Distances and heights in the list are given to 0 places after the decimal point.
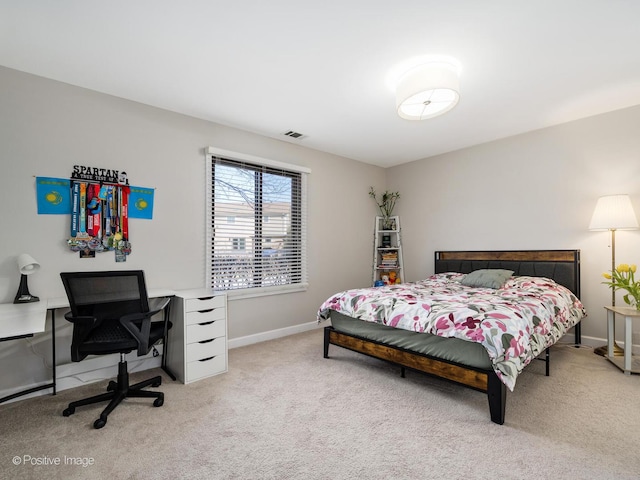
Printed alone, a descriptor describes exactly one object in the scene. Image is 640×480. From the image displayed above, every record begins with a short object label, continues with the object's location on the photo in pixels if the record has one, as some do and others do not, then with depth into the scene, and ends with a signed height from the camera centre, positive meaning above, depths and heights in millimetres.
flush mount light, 2256 +1109
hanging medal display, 2588 +241
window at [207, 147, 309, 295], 3420 +183
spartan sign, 2613 +563
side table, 2617 -892
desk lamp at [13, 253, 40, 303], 2271 -242
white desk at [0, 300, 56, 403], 1495 -448
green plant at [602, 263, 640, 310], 2805 -384
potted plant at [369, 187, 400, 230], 5195 +587
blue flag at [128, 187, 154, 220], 2867 +350
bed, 2012 -606
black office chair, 1984 -509
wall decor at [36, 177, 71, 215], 2463 +358
